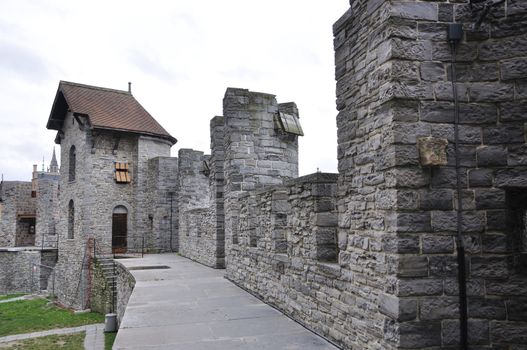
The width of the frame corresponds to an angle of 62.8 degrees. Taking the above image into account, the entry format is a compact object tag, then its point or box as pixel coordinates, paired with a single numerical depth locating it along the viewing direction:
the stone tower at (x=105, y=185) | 20.00
